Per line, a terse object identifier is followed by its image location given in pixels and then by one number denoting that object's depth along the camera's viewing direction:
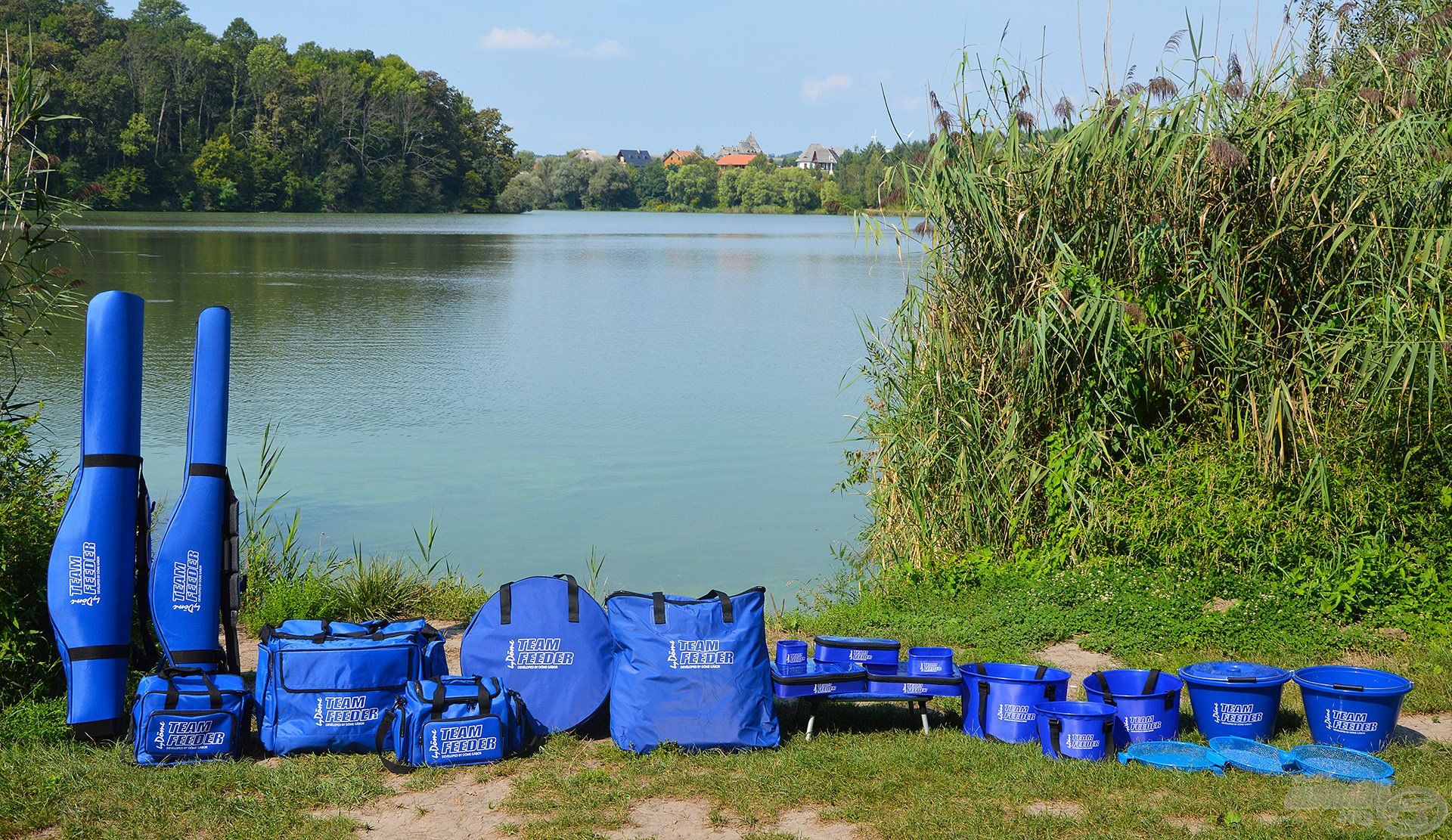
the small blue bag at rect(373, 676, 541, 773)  3.99
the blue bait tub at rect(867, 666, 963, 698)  4.33
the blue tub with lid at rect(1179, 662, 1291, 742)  4.16
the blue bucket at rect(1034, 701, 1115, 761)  3.98
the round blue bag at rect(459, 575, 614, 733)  4.35
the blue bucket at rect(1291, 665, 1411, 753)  4.05
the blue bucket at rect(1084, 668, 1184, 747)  4.15
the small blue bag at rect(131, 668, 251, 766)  3.92
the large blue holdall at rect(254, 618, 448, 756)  4.09
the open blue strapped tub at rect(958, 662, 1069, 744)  4.18
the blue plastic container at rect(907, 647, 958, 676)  4.57
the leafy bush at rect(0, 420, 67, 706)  4.41
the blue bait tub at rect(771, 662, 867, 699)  4.28
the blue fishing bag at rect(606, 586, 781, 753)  4.13
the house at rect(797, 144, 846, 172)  112.37
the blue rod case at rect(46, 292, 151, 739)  4.25
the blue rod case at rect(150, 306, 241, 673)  4.57
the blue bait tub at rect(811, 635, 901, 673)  4.59
